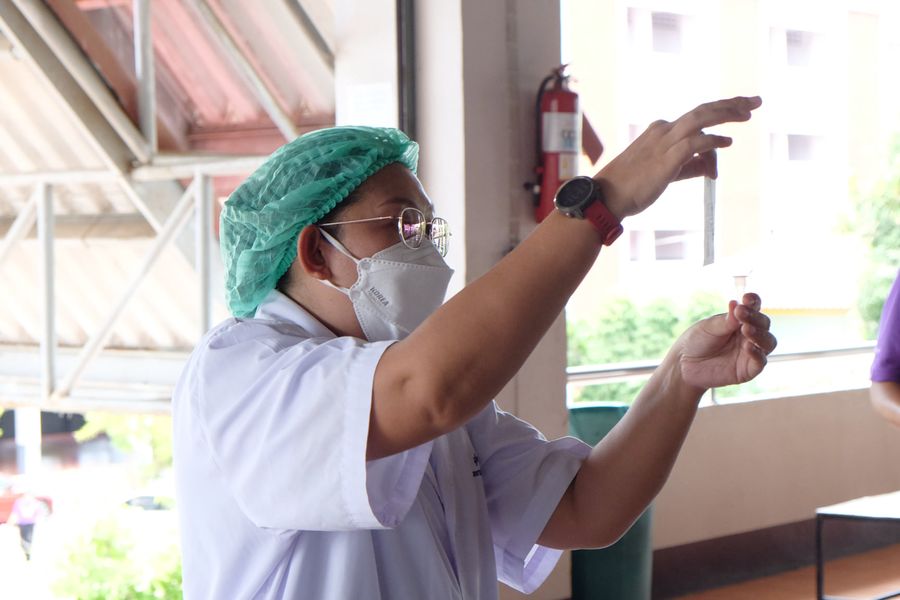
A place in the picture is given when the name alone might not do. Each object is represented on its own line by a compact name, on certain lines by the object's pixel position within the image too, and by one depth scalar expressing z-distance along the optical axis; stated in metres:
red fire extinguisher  3.58
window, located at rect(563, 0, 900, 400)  11.84
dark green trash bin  3.86
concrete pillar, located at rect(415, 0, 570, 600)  3.43
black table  3.59
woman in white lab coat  1.09
